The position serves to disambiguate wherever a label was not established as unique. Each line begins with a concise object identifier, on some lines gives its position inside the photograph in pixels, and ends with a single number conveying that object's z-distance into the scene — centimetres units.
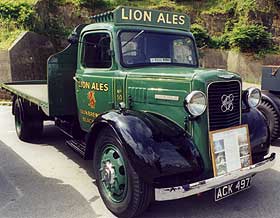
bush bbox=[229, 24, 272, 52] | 1432
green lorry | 336
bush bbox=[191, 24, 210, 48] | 1530
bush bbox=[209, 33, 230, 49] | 1539
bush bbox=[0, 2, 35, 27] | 1281
